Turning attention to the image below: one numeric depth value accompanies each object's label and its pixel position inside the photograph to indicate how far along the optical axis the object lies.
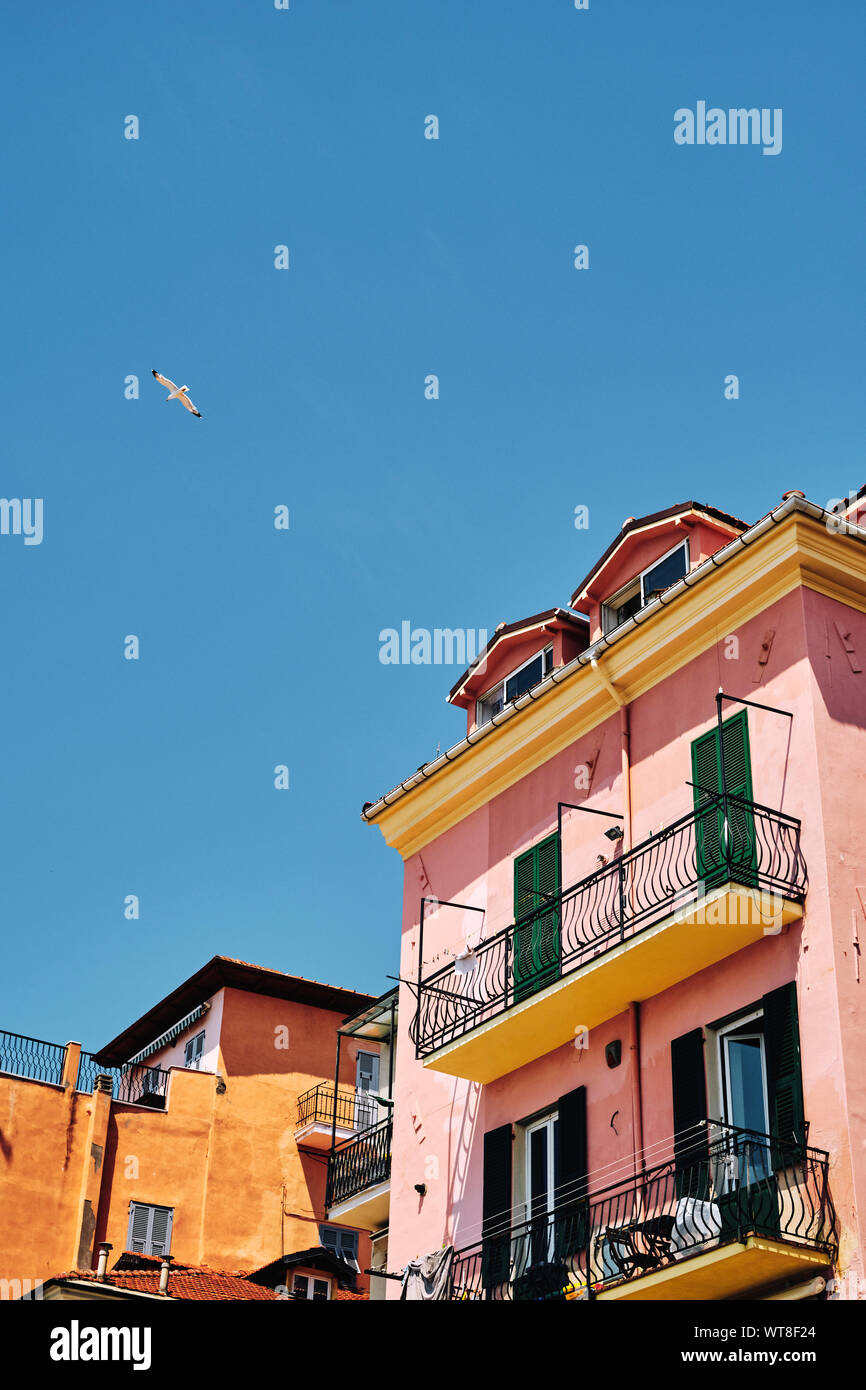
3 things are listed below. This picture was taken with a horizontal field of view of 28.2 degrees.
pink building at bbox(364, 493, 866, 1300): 15.13
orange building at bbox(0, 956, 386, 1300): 29.62
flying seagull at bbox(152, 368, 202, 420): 24.00
